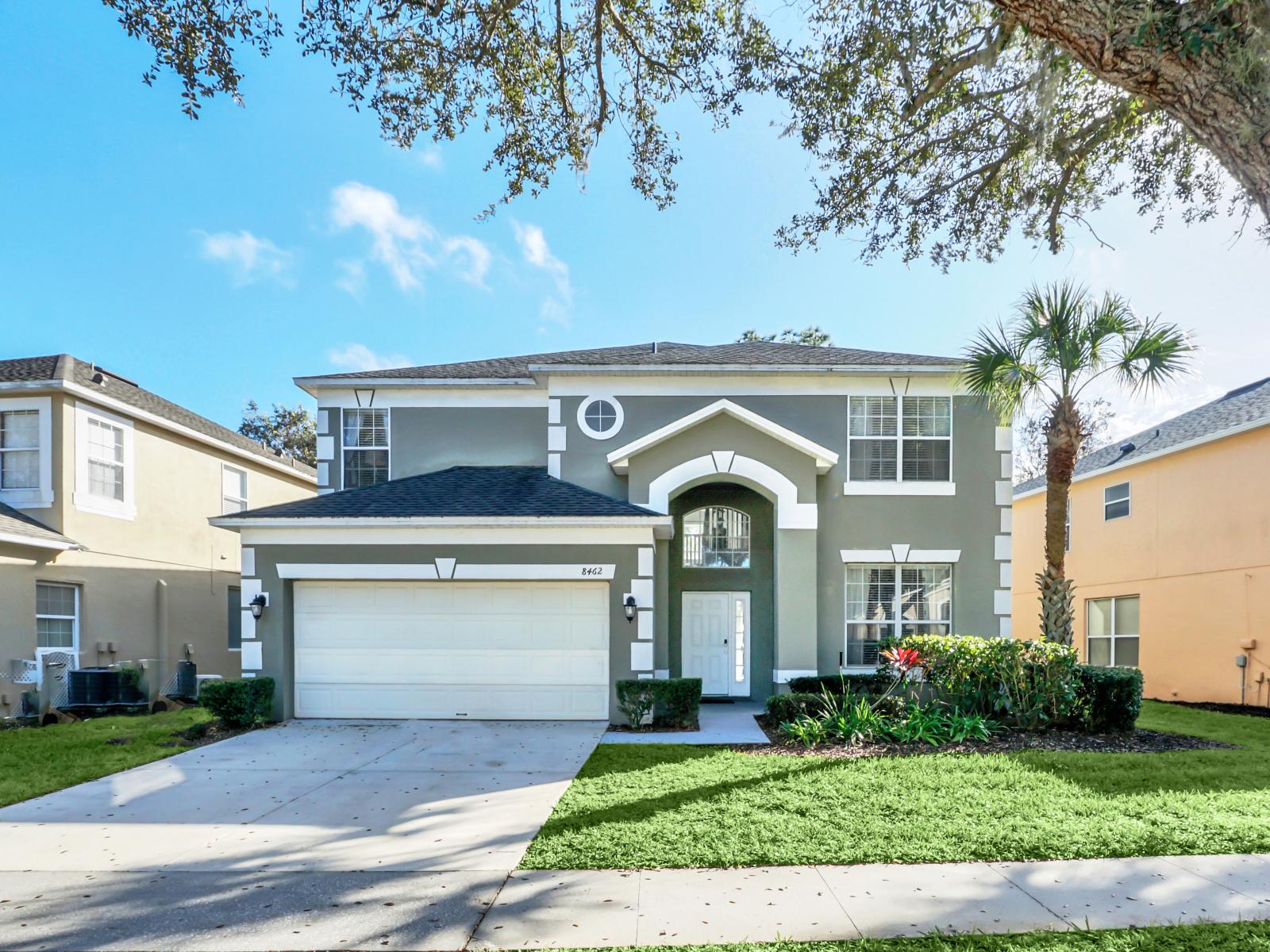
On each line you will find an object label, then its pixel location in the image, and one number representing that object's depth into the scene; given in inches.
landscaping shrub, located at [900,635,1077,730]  425.4
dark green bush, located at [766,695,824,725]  437.4
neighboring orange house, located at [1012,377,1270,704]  569.6
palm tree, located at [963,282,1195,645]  458.0
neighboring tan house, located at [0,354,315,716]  534.0
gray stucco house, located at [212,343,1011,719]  478.6
